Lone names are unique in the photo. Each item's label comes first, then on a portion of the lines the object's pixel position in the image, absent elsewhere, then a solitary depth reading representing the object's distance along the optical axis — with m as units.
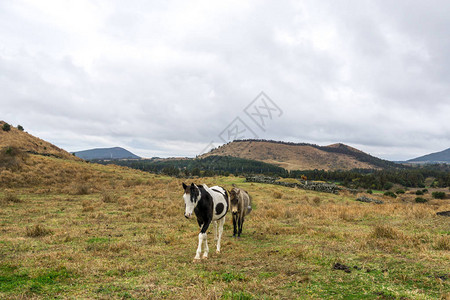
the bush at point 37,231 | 11.44
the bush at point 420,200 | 40.46
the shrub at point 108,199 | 23.32
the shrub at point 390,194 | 48.59
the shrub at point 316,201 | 26.40
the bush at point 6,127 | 55.54
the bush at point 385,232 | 9.70
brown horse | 12.05
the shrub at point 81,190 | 27.48
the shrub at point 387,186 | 72.59
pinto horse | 8.10
